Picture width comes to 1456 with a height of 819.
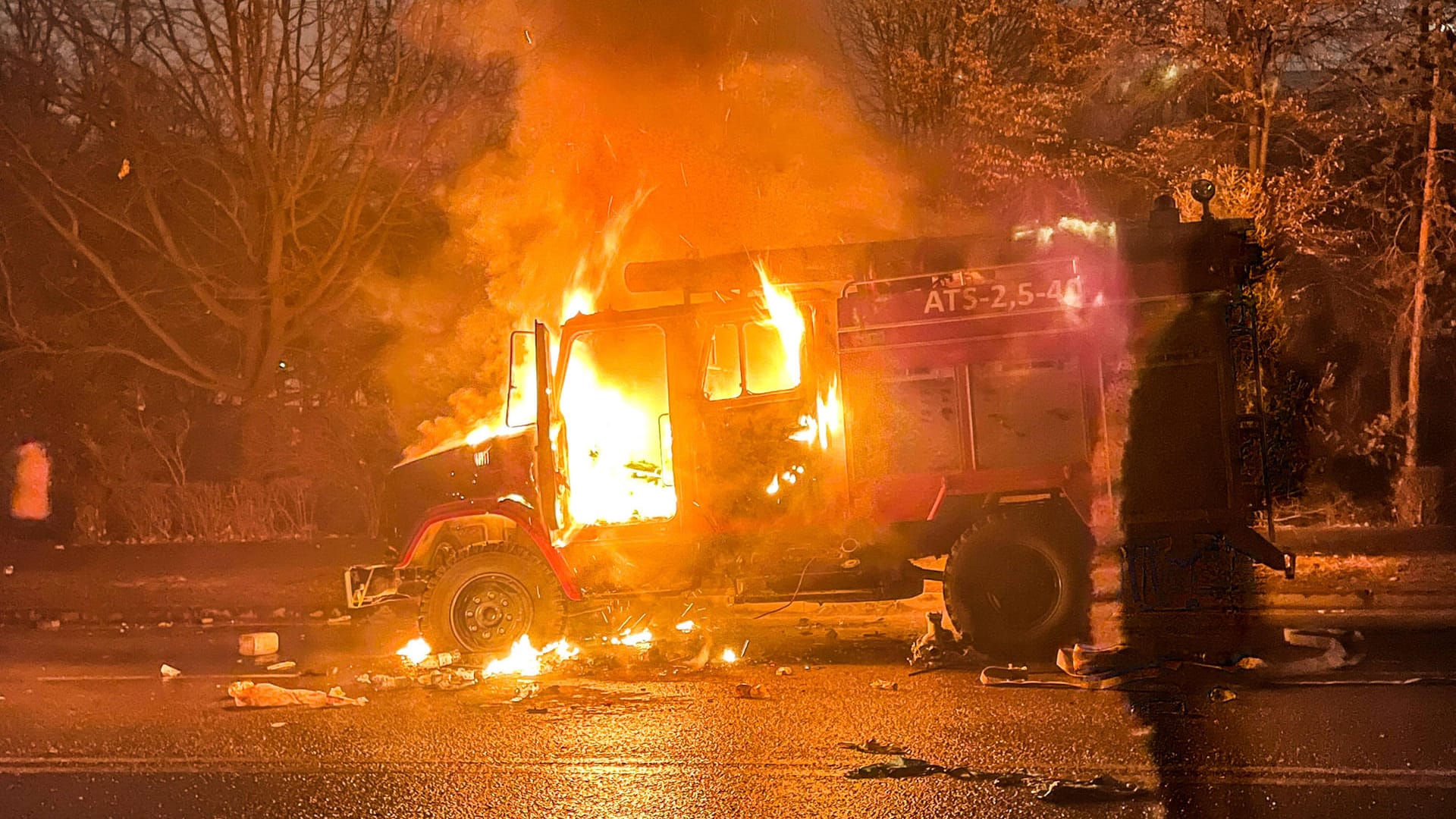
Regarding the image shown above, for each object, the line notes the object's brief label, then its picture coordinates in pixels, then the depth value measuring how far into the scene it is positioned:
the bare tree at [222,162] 19.02
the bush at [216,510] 19.50
